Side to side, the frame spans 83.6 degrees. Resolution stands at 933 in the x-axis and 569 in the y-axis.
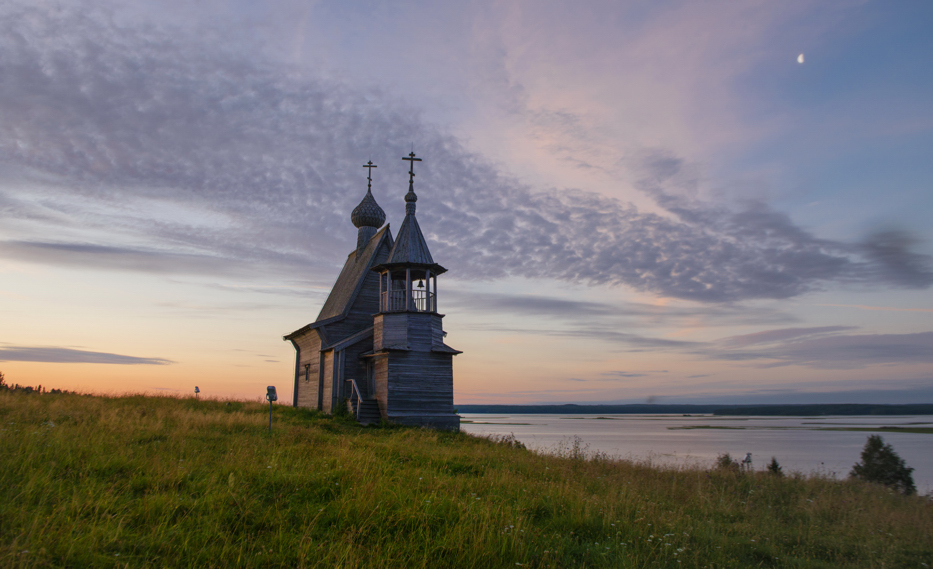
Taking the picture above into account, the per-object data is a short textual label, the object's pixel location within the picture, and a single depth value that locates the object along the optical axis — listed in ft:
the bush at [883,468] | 56.54
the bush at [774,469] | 58.35
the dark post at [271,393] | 49.77
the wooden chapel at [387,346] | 75.56
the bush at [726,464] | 58.75
